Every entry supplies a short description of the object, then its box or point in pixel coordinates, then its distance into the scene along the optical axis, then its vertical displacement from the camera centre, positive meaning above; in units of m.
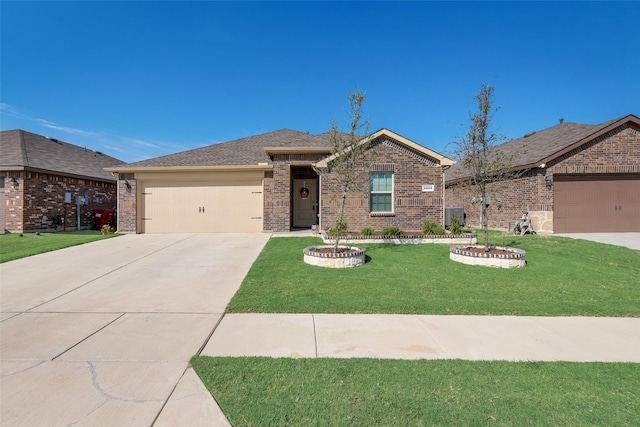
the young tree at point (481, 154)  7.11 +1.45
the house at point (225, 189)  12.13 +0.88
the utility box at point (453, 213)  14.25 -0.17
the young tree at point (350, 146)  6.91 +1.55
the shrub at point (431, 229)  9.86 -0.66
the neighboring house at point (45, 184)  12.44 +1.27
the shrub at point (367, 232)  9.84 -0.76
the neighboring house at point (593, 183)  12.52 +1.17
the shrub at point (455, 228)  9.94 -0.64
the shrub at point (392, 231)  9.68 -0.72
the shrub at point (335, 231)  9.28 -0.70
